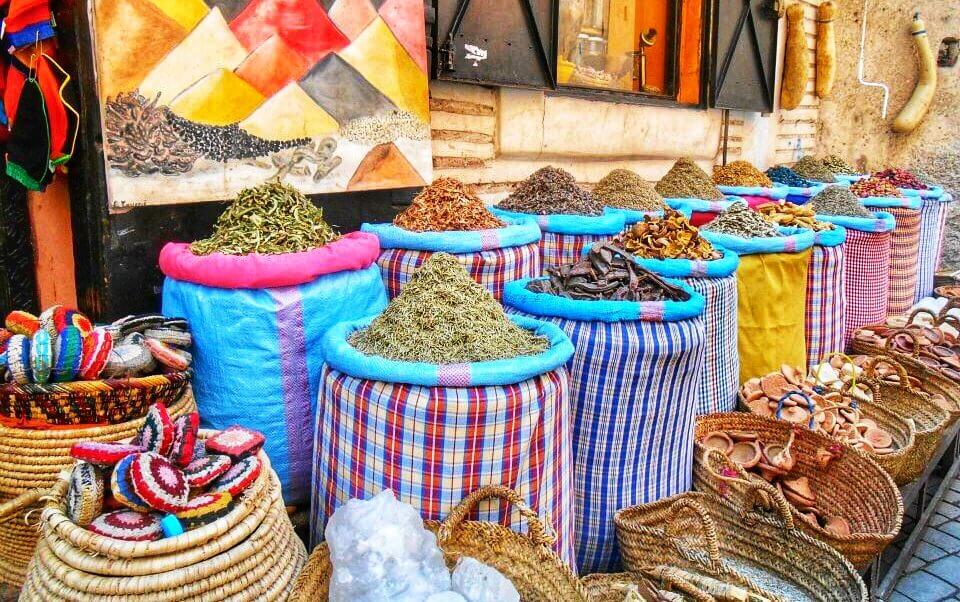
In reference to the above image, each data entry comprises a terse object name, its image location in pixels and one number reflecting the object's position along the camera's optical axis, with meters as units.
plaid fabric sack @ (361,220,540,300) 2.39
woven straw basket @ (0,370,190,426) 1.56
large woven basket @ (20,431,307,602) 1.20
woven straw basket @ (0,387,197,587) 1.57
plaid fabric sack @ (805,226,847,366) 3.26
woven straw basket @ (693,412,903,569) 2.04
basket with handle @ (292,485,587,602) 1.51
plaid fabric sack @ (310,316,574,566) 1.54
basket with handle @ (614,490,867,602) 1.88
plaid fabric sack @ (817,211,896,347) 3.87
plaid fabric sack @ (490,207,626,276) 2.94
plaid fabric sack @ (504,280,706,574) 2.00
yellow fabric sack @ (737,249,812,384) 2.98
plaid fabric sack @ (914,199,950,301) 5.27
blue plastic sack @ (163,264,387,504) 1.90
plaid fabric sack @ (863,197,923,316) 4.61
